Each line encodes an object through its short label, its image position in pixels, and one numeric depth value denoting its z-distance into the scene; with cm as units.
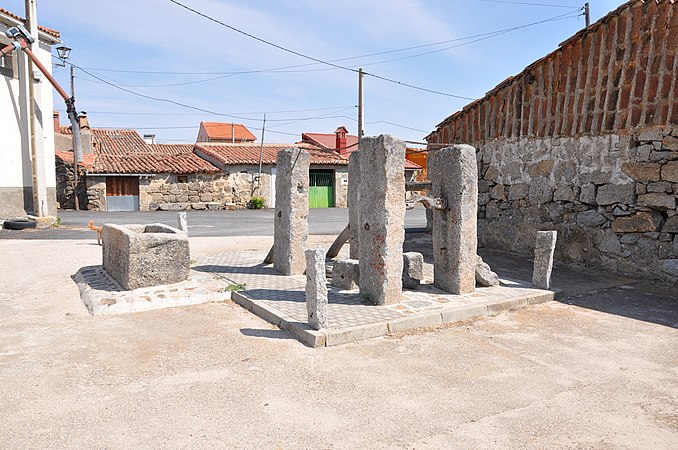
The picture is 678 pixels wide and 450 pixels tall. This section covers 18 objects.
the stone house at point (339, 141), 3130
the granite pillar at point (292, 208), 859
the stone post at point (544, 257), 779
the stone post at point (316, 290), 554
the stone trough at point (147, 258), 718
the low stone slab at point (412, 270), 758
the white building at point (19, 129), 1556
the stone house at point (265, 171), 2689
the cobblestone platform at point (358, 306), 570
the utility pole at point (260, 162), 2686
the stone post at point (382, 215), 638
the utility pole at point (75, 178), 2316
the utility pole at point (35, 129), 1608
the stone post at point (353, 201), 916
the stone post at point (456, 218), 707
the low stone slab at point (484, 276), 782
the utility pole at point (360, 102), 2212
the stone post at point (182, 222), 1033
